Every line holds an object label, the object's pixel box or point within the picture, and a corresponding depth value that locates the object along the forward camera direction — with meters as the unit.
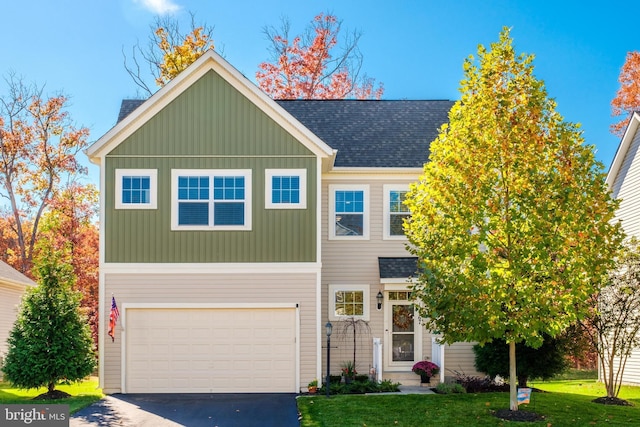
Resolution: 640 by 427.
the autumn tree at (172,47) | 30.44
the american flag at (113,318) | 16.14
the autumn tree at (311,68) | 31.36
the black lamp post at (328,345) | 15.42
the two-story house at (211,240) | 16.53
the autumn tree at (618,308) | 14.90
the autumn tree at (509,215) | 11.98
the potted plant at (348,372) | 17.22
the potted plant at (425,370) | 17.53
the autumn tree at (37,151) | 30.78
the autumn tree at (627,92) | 30.64
